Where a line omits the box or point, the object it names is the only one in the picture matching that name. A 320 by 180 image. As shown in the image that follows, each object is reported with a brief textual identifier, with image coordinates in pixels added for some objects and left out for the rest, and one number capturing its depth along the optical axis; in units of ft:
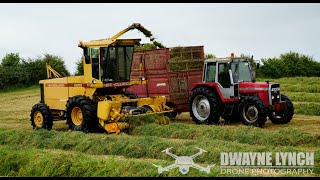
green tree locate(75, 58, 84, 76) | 125.88
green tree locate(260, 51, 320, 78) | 123.85
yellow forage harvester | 47.32
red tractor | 48.93
